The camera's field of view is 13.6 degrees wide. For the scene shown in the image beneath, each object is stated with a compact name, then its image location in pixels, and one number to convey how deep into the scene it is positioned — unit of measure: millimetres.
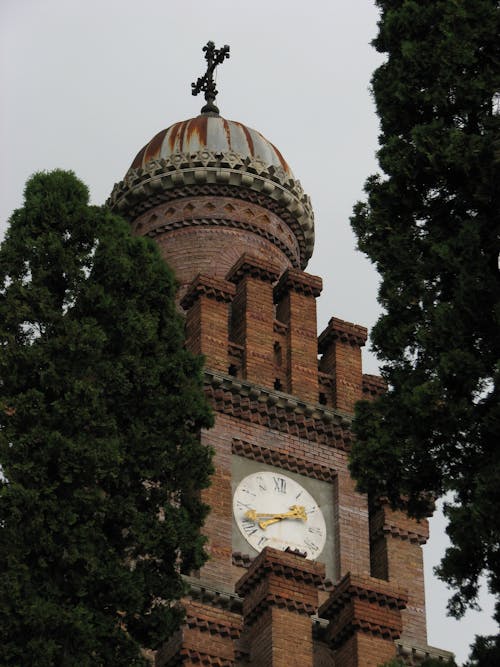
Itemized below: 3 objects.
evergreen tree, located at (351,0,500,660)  20828
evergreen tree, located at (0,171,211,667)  22469
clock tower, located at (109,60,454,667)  28547
